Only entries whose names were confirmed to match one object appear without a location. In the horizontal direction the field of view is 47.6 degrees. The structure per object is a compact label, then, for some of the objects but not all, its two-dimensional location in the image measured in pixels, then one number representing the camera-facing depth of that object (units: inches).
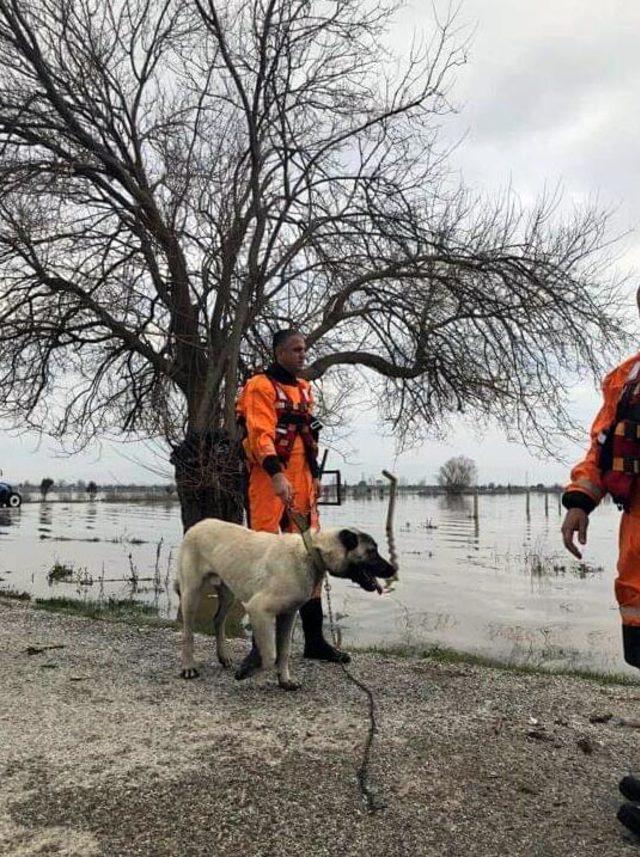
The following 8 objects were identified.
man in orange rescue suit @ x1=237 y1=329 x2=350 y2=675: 221.5
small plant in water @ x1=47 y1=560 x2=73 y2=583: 648.2
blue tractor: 1925.4
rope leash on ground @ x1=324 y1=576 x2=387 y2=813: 128.0
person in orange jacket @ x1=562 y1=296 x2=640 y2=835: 117.3
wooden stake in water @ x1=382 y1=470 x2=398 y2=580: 765.1
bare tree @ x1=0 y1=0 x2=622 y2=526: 420.5
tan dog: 196.7
